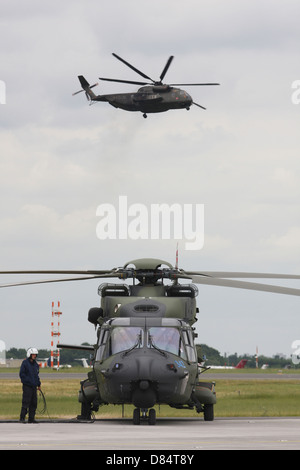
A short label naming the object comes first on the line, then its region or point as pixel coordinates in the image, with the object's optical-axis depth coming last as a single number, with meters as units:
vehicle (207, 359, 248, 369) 143.02
